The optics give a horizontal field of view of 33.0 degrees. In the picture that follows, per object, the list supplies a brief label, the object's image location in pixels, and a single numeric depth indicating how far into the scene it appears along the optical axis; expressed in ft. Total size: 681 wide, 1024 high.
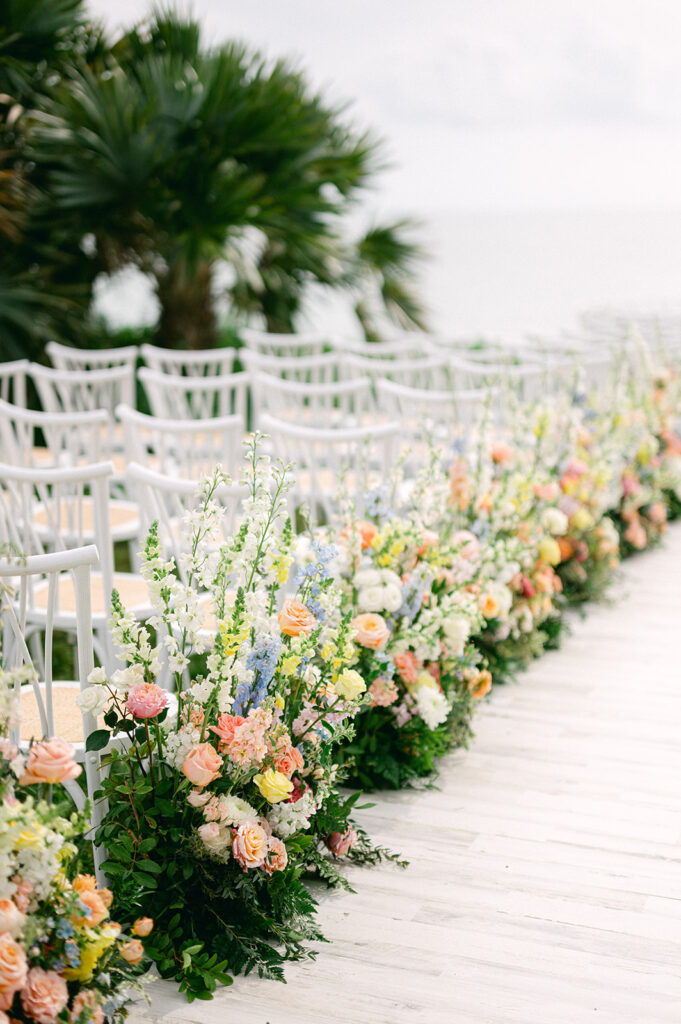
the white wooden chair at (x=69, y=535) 7.94
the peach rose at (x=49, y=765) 5.46
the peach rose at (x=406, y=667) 8.84
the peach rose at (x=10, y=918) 4.93
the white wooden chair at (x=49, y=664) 5.97
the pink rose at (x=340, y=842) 7.92
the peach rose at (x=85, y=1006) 5.32
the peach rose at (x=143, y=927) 5.91
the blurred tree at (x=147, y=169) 19.77
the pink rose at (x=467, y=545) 10.20
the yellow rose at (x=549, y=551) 11.95
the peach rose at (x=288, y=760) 6.84
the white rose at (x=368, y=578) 8.75
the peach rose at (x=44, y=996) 5.09
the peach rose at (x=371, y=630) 8.30
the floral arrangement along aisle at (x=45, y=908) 4.99
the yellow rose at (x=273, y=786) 6.64
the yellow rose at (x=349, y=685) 7.20
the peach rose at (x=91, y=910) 5.34
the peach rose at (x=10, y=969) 4.91
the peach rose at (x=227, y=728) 6.51
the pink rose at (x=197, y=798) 6.52
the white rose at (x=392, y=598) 8.74
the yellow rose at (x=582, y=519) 13.29
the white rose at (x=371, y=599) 8.67
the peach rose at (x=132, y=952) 5.76
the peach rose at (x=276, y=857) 6.80
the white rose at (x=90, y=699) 6.16
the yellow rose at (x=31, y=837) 5.07
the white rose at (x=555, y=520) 12.32
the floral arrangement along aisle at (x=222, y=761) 6.50
